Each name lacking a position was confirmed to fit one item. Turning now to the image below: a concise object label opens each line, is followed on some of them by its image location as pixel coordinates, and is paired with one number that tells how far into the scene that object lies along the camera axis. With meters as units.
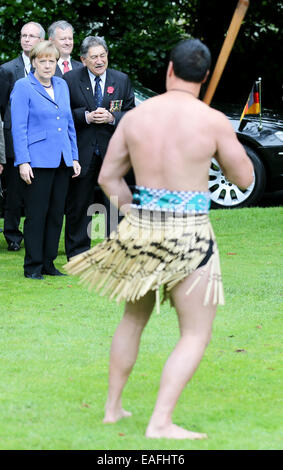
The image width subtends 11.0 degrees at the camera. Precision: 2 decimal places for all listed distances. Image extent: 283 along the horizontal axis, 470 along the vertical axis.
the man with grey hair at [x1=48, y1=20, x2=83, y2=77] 14.87
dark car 20.19
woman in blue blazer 13.01
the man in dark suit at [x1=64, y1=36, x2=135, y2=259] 13.93
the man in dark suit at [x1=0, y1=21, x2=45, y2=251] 14.77
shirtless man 7.01
